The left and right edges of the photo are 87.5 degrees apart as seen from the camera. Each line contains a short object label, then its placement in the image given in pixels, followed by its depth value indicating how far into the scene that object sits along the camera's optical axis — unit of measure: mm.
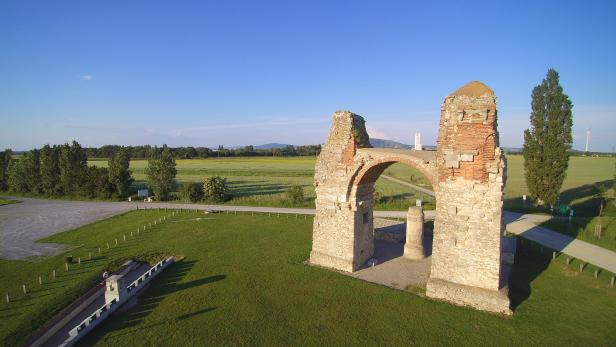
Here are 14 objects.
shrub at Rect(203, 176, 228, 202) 38438
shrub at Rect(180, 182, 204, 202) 38781
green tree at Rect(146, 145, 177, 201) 39688
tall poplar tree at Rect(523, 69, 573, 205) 28312
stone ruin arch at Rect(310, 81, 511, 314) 12102
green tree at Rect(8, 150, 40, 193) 46219
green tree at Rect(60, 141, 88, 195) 42312
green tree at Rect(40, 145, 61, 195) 44000
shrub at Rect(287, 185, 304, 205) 35938
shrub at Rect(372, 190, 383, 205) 34938
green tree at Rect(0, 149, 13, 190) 50906
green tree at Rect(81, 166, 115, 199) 41312
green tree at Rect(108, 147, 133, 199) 40656
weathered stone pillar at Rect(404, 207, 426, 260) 17844
